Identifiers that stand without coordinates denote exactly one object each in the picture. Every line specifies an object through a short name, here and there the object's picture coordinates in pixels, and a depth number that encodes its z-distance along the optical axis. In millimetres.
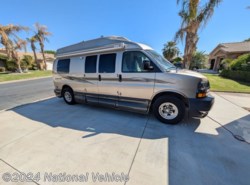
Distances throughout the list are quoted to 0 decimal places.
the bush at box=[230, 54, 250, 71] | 13227
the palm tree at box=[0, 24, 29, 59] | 20109
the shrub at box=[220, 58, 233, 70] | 17809
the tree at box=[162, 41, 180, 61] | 43825
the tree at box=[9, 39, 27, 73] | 21309
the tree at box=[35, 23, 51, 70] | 27984
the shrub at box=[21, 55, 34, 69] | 26309
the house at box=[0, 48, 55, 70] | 36597
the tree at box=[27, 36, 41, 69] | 28406
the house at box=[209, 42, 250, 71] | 23166
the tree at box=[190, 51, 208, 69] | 36350
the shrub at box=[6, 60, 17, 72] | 25055
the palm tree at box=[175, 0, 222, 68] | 9531
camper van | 3674
